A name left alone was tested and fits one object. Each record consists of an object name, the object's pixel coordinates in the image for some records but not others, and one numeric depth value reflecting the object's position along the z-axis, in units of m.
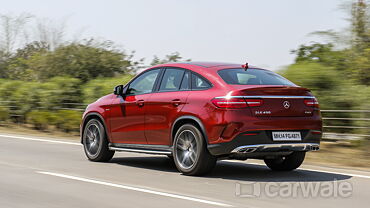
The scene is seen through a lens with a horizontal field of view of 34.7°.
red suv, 7.74
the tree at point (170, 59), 22.55
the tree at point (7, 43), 36.06
